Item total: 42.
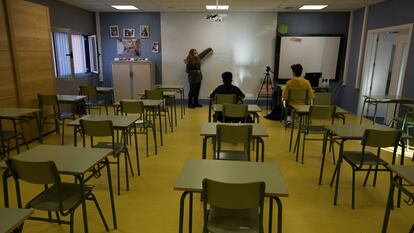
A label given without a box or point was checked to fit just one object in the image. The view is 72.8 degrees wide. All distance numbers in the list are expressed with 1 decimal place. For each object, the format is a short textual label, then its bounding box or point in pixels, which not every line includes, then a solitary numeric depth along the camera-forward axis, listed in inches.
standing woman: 314.3
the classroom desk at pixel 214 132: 111.8
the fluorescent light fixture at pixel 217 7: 284.2
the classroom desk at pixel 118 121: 121.9
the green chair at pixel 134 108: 163.9
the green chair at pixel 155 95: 211.2
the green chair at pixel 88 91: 234.2
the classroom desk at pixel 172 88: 259.1
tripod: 325.5
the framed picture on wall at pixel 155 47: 331.3
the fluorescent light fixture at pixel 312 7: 278.2
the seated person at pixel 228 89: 188.7
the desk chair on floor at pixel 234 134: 107.9
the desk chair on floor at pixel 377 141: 104.7
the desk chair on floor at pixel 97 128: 114.1
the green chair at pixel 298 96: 194.4
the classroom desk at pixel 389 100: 198.4
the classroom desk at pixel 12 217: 51.9
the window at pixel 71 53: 256.2
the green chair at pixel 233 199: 61.4
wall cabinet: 317.1
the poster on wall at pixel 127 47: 331.7
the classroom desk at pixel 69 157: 75.7
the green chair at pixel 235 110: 152.5
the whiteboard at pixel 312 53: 313.1
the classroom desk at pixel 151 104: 173.8
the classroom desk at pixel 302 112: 158.2
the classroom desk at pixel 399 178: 74.1
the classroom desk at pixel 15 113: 141.3
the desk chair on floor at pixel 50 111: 184.7
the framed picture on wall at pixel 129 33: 329.0
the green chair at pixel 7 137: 144.9
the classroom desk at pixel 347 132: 111.2
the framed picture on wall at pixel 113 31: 329.0
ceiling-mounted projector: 233.7
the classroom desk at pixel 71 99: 186.4
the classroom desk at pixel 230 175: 67.9
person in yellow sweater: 197.3
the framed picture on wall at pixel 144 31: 327.1
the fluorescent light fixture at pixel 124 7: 286.8
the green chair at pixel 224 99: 183.6
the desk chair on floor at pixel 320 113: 148.6
